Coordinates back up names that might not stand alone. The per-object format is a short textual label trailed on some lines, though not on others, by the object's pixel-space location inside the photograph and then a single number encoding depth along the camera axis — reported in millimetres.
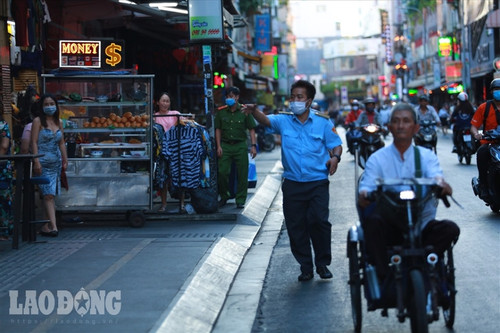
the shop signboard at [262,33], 60062
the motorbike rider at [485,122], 13641
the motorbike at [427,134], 24344
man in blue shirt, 9430
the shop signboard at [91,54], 14586
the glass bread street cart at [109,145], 13805
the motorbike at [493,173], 13492
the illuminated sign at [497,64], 37131
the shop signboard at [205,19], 14531
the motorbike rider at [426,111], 24484
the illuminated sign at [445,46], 68688
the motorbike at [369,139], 22641
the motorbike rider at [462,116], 24594
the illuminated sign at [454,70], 64125
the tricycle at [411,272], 6281
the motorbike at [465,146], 24172
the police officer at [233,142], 15133
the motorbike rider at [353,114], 26866
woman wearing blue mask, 12383
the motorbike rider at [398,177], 6617
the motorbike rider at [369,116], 23227
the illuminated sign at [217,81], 34178
